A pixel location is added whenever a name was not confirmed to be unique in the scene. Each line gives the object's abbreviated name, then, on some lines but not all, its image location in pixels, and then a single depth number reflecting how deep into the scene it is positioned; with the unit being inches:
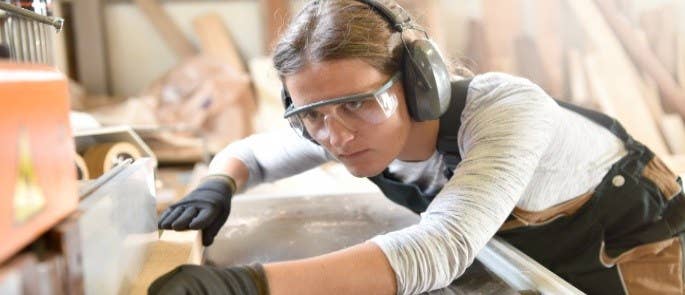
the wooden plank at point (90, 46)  165.3
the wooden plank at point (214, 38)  165.3
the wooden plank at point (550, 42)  152.4
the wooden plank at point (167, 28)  166.4
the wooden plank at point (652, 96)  141.6
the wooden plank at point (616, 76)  138.6
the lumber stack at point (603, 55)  140.5
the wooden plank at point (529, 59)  155.3
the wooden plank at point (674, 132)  136.3
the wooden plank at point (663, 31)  142.9
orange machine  19.1
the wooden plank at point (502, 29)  154.3
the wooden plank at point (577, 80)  147.9
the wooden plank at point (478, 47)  156.3
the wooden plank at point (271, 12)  163.3
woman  34.1
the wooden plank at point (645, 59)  142.0
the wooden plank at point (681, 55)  141.6
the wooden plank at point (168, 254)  34.7
